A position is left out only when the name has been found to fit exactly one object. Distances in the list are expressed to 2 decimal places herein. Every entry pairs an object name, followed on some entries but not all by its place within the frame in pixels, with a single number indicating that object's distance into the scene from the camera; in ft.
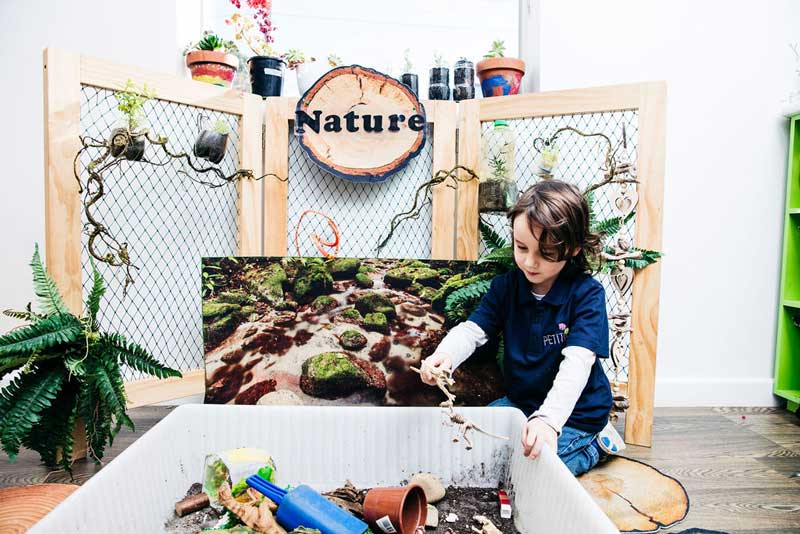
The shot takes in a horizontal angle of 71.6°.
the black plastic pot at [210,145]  6.89
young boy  4.80
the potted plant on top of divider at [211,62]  7.25
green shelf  7.80
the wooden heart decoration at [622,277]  6.53
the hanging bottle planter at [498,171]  7.11
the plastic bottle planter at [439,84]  7.71
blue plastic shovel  3.76
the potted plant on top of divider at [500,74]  7.43
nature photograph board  6.33
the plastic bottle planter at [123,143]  5.96
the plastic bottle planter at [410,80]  7.77
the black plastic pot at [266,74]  7.55
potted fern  4.84
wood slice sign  7.25
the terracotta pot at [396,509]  3.89
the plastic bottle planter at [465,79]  7.74
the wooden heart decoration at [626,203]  6.49
